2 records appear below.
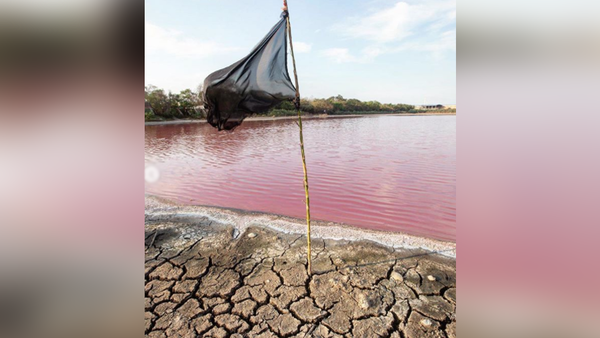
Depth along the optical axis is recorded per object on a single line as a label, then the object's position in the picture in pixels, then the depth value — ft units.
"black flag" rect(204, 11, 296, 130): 6.80
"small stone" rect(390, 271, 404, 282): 7.98
